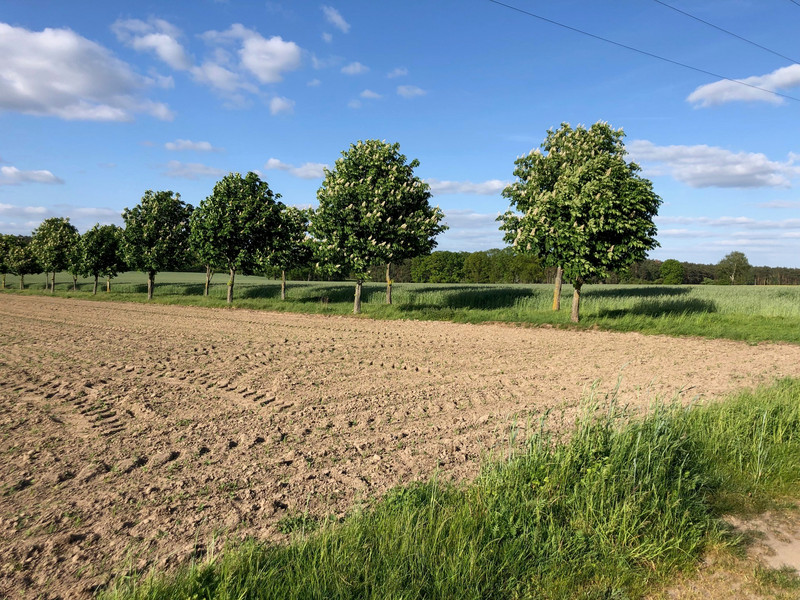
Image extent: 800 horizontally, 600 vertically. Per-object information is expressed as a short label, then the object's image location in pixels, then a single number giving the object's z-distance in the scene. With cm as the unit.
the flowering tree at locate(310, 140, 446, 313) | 2470
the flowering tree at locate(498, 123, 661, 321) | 1953
